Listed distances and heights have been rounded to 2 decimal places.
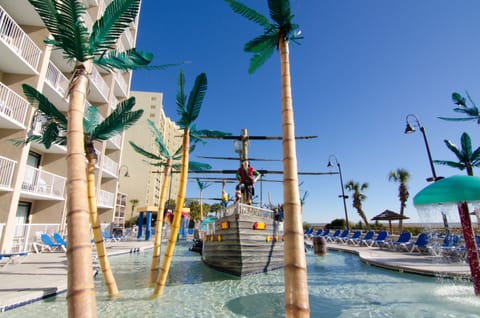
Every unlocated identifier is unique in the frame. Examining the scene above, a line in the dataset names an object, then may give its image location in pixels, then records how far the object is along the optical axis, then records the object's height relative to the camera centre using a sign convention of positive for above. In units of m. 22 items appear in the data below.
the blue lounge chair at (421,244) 14.75 -1.35
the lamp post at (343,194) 22.59 +2.66
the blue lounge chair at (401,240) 16.39 -1.26
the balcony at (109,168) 21.77 +5.01
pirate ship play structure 9.00 -0.74
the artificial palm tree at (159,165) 6.96 +1.79
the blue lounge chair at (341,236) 22.78 -1.34
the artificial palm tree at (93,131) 5.77 +2.31
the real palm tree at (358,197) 37.14 +3.85
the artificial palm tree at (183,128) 6.21 +2.60
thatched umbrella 22.83 +0.52
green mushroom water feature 5.46 +0.56
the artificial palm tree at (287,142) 2.51 +1.02
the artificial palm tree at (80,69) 2.12 +1.91
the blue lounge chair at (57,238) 13.81 -0.88
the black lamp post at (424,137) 10.32 +3.63
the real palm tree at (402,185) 33.60 +5.04
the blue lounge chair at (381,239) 18.44 -1.30
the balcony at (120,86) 23.76 +13.54
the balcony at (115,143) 22.99 +7.54
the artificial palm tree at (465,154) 10.96 +3.02
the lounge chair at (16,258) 8.69 -1.56
